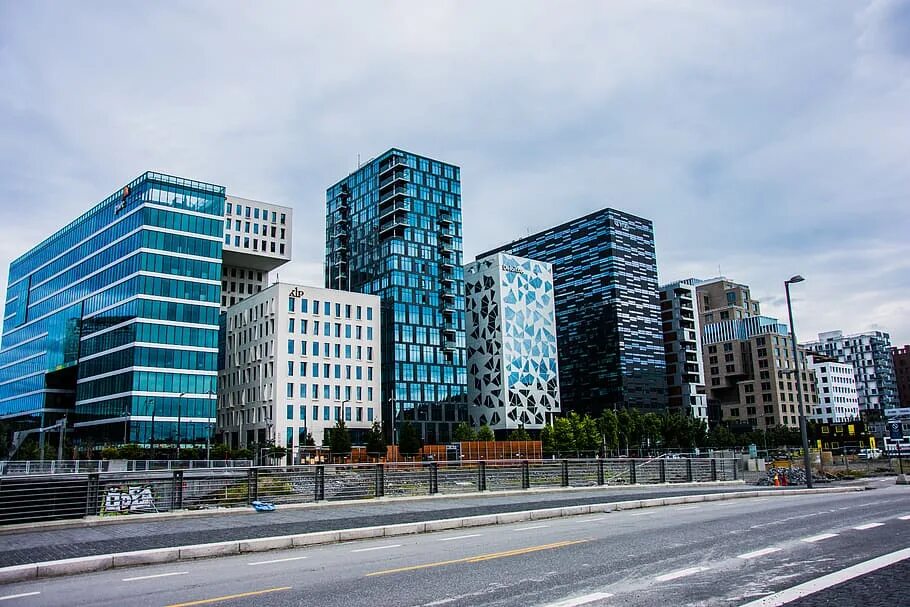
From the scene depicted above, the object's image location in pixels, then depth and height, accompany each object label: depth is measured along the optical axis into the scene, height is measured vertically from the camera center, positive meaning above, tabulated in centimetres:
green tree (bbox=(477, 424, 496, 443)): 10209 -75
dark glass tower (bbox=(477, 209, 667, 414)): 15100 +2416
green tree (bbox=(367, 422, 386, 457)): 9098 -135
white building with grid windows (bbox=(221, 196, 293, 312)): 11956 +3223
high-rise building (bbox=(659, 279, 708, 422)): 15700 +1643
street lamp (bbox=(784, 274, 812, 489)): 3203 +37
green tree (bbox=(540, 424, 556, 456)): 9762 -194
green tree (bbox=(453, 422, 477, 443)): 10175 -55
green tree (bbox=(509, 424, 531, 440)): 10831 -93
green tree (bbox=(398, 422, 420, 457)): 9462 -136
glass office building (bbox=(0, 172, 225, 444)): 8756 +1568
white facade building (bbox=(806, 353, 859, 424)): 17375 +635
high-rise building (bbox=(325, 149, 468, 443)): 10994 +2625
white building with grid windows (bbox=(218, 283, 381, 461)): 9685 +949
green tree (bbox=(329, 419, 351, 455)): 8645 -103
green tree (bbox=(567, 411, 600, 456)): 9675 -128
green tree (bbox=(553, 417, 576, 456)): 9553 -139
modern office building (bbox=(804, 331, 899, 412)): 19812 +423
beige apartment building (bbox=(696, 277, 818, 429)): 16100 +1185
